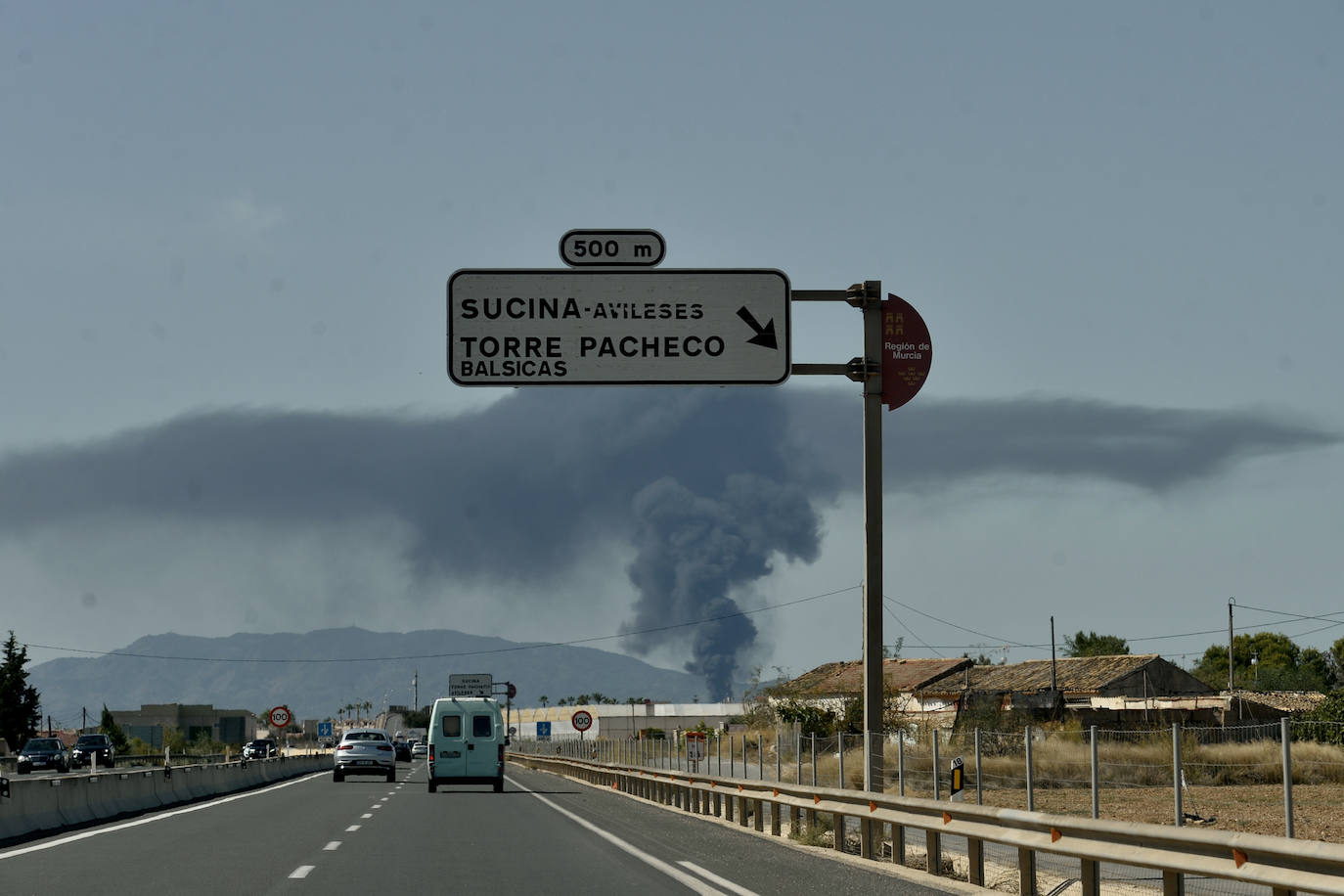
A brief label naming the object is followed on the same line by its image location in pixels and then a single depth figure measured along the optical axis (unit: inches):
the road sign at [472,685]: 3737.7
